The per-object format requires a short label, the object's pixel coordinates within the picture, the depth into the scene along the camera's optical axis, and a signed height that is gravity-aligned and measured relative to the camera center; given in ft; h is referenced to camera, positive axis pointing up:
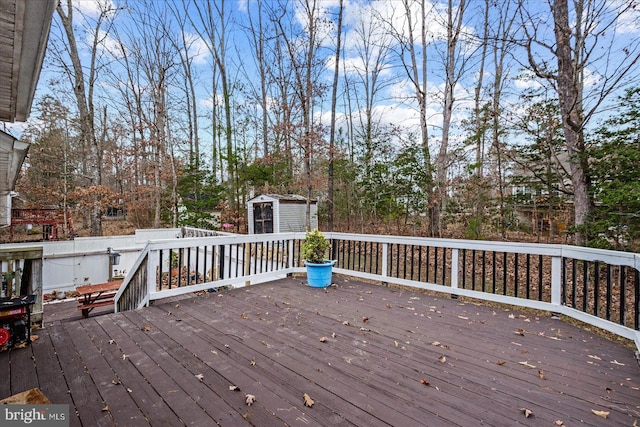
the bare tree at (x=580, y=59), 13.80 +7.88
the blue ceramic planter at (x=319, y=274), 15.80 -3.39
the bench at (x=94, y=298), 19.92 -6.32
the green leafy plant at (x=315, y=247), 15.84 -1.95
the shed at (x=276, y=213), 30.30 -0.24
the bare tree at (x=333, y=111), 31.04 +11.82
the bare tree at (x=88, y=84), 32.63 +14.58
